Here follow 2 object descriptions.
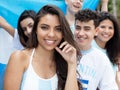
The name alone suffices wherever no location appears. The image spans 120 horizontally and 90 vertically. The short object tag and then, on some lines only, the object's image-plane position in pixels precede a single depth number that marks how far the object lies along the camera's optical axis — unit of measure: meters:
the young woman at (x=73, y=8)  4.57
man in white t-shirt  3.18
